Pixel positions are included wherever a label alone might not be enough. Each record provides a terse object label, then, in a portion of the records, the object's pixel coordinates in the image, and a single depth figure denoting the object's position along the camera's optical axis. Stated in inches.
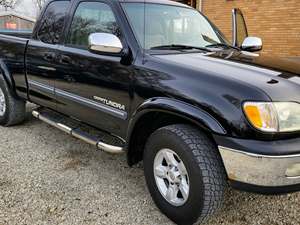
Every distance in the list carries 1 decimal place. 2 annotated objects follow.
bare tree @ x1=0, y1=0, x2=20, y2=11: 1157.3
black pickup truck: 85.7
